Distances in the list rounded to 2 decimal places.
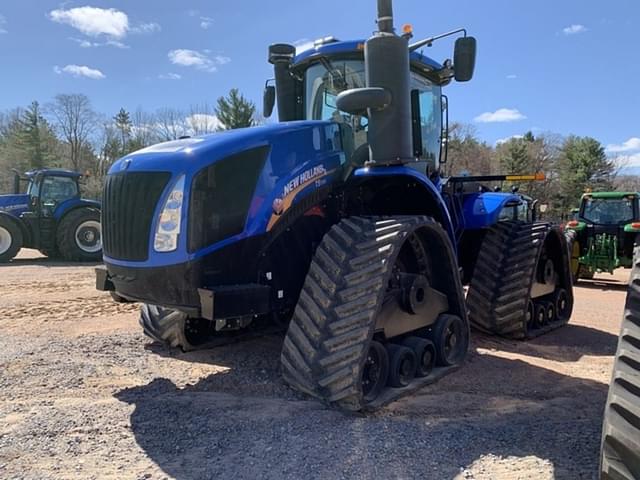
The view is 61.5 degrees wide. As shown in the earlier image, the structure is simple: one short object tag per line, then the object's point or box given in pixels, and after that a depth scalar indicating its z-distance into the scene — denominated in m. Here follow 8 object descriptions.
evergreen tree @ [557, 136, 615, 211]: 42.94
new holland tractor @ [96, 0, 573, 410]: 3.47
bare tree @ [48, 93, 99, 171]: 53.47
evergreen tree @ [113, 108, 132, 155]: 51.41
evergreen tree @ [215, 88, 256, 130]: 37.97
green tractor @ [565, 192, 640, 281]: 12.62
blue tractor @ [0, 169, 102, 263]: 14.15
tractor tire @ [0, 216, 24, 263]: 13.85
